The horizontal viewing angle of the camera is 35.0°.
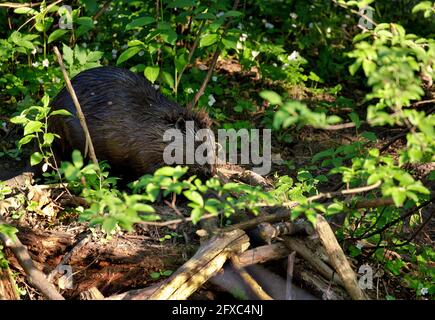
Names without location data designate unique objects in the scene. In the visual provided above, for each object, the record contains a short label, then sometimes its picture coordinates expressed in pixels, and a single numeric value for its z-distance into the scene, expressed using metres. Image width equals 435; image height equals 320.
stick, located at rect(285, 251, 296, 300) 3.83
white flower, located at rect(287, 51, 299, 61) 6.85
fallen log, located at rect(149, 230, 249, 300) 3.64
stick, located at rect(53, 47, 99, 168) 4.08
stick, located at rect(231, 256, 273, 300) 3.74
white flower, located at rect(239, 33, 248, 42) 6.80
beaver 5.18
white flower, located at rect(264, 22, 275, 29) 7.30
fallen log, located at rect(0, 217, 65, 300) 3.55
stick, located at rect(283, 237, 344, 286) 3.92
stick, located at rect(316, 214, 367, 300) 3.74
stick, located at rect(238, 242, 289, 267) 3.97
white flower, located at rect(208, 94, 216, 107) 6.29
